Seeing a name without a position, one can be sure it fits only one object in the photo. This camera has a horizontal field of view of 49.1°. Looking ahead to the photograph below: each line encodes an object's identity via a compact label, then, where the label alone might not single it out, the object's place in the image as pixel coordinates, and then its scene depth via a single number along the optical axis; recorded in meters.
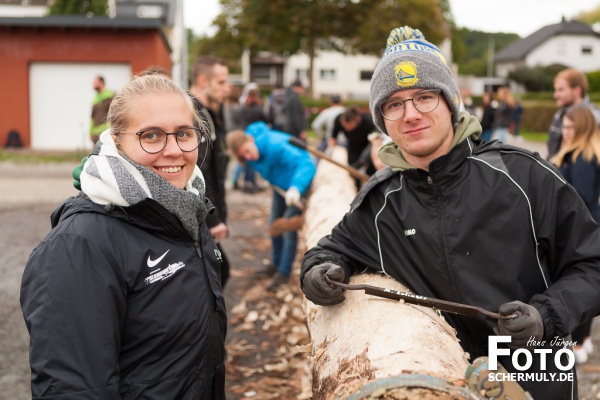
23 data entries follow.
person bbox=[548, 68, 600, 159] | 6.89
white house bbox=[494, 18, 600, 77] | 63.12
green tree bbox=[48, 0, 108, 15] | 38.41
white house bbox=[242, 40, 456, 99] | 62.25
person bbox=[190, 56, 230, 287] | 5.20
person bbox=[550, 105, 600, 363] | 5.79
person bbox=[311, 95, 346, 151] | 11.50
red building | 20.41
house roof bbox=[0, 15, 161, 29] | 20.09
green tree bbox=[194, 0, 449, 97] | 39.78
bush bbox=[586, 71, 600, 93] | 44.47
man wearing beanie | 2.54
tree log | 2.06
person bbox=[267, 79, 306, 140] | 12.86
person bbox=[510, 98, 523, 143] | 24.16
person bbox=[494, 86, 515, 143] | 19.47
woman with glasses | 2.03
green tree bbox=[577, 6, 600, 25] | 88.38
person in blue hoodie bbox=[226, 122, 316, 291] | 6.95
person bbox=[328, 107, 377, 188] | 9.02
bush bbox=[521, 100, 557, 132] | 30.62
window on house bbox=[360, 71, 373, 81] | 62.88
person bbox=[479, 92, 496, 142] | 17.47
